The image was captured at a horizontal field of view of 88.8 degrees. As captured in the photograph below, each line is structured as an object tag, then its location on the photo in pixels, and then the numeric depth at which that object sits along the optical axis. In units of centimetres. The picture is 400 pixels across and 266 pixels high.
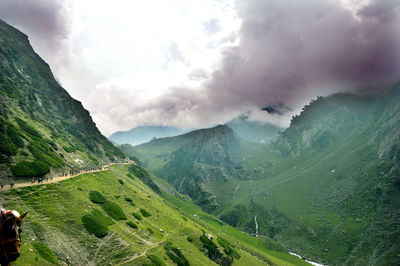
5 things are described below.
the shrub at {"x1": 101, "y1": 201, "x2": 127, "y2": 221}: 5906
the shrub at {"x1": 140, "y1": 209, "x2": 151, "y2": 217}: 7545
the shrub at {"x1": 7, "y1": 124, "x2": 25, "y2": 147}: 7375
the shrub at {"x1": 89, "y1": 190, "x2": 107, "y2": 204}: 6192
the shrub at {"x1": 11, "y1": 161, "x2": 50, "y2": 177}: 6010
